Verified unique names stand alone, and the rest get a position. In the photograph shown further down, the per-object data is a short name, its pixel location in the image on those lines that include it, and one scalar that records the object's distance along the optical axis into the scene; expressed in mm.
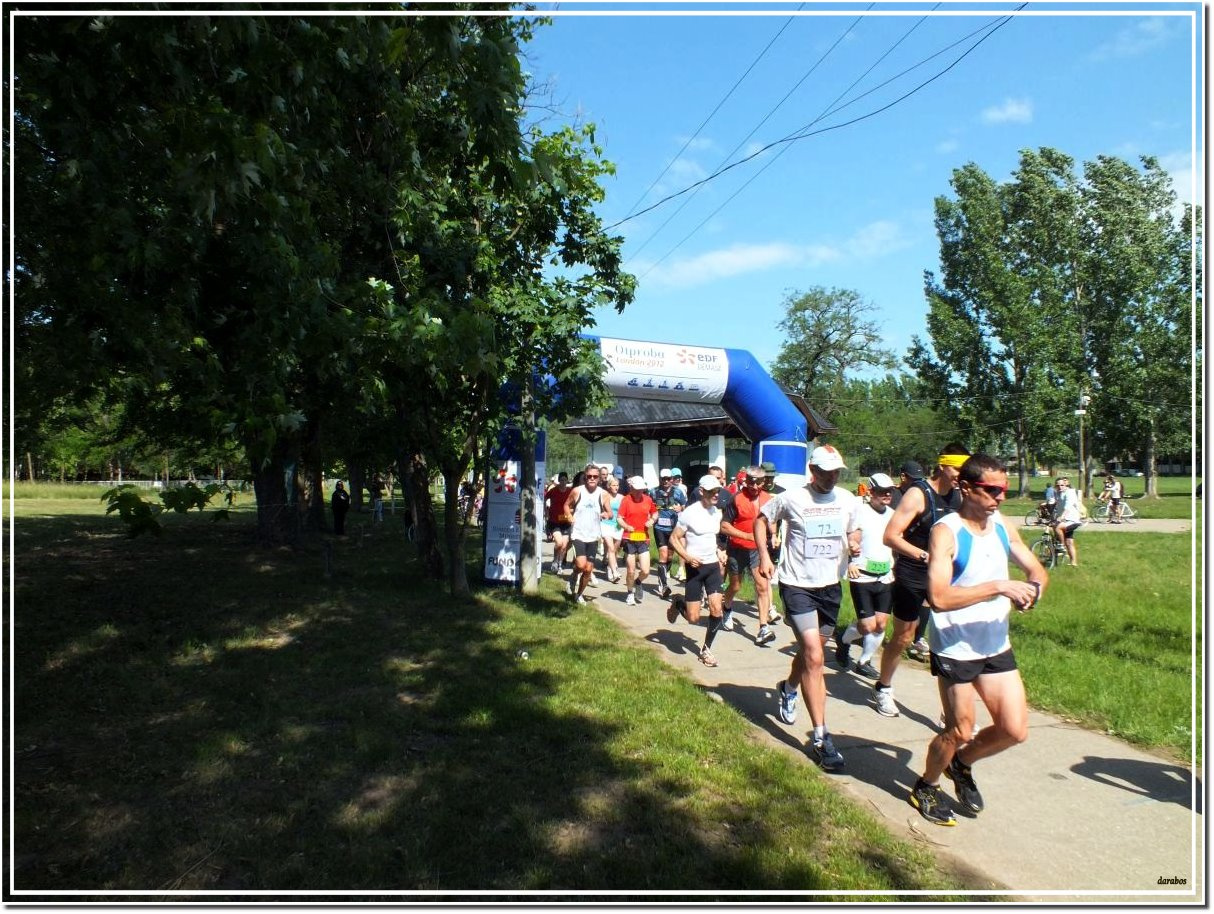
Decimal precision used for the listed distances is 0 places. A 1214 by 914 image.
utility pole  36869
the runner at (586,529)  10492
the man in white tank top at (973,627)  3738
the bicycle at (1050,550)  14656
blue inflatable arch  14500
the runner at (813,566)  4914
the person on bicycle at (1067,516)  14289
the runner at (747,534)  8289
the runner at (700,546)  7801
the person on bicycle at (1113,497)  27281
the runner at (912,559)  5523
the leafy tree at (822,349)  65625
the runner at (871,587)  6789
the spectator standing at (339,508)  23609
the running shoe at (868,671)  6926
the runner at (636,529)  10656
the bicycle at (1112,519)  27531
